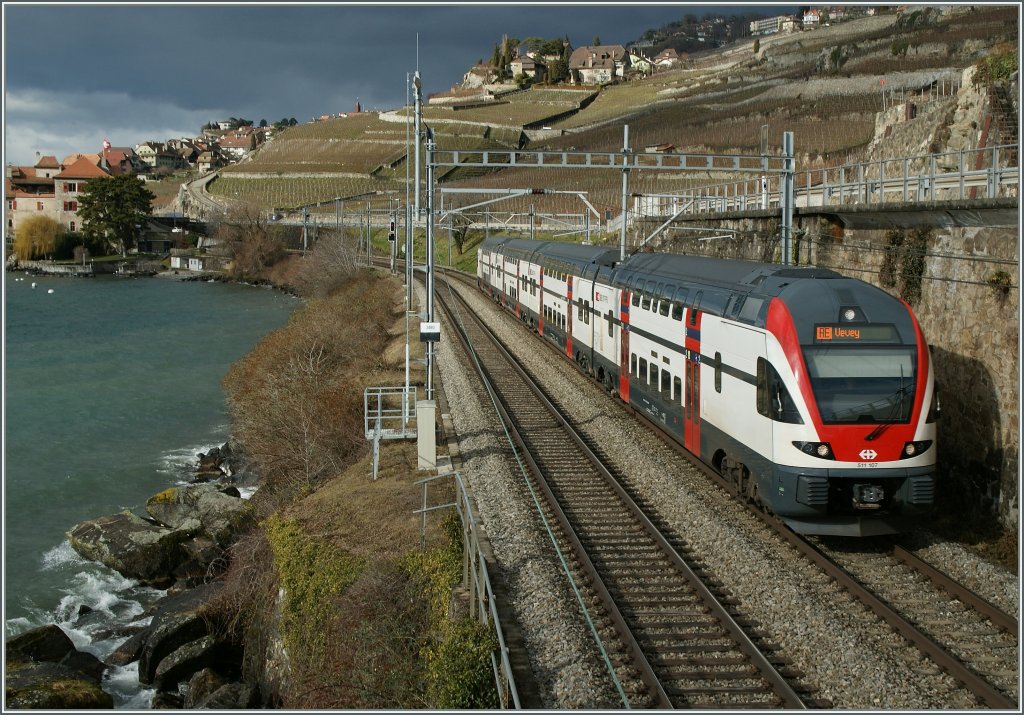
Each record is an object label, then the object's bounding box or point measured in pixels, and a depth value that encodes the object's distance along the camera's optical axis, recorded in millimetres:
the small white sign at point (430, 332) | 20766
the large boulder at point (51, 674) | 15594
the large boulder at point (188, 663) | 17688
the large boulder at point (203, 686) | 16328
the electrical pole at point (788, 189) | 21812
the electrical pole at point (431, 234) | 20625
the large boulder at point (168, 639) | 18188
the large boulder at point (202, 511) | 25281
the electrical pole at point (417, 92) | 20922
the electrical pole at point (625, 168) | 23588
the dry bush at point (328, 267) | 63875
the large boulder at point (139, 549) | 24203
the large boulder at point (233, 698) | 15367
